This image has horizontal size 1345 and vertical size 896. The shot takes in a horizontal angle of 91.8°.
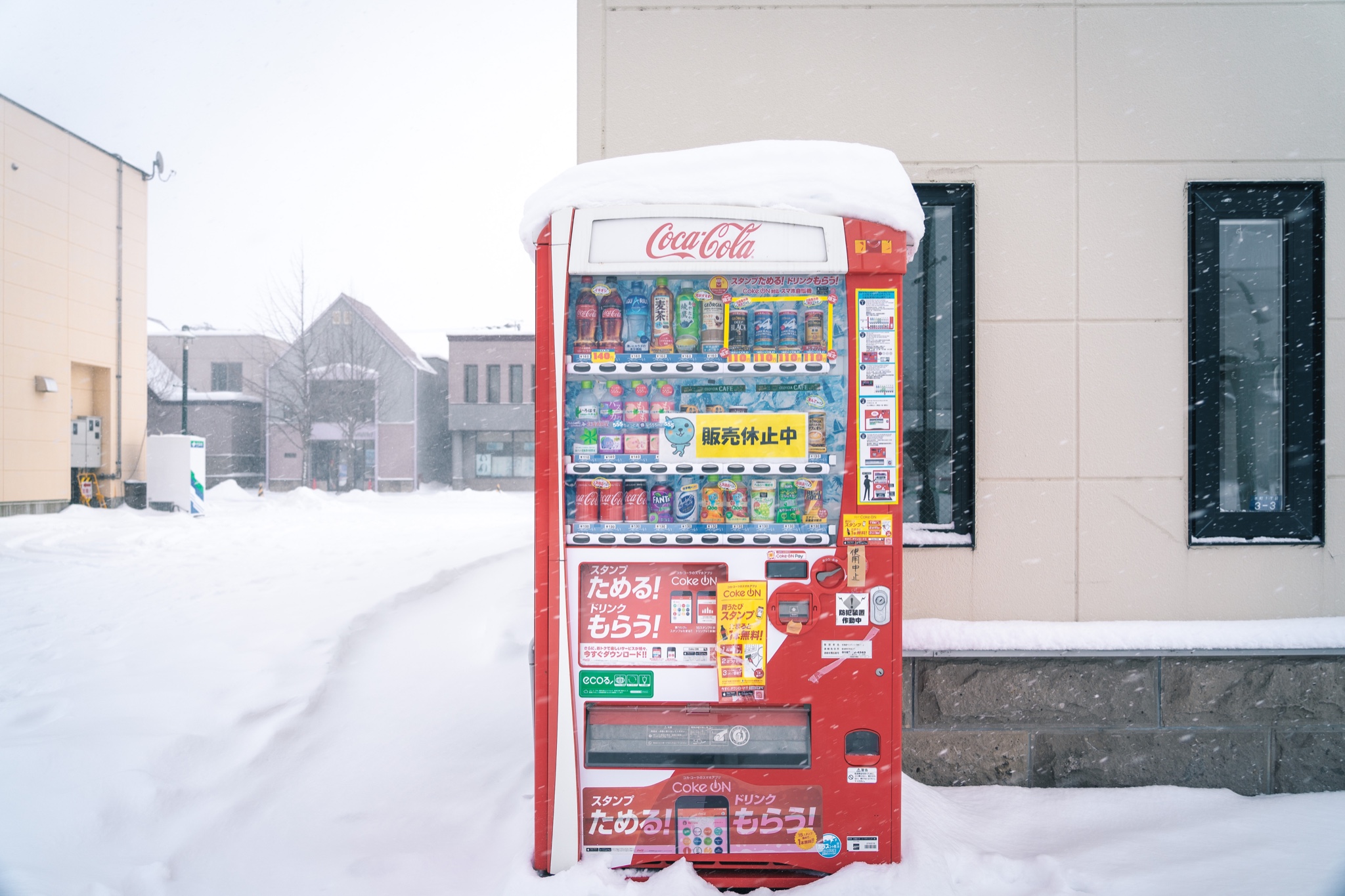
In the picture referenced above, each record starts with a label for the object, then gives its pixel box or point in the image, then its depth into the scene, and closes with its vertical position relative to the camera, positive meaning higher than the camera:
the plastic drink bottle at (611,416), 2.53 +0.11
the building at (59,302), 12.41 +2.98
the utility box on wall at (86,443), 14.00 +0.03
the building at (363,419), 26.12 +1.08
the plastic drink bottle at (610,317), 2.53 +0.49
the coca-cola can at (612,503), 2.52 -0.23
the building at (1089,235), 3.38 +1.09
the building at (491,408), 28.31 +1.55
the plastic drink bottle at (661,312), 2.52 +0.51
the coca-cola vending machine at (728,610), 2.38 -0.62
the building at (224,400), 28.56 +1.98
